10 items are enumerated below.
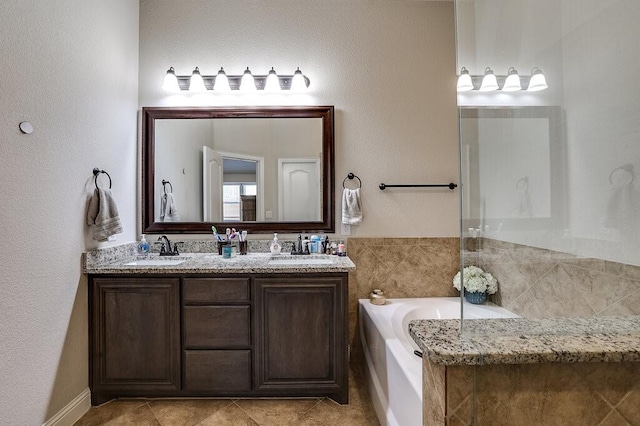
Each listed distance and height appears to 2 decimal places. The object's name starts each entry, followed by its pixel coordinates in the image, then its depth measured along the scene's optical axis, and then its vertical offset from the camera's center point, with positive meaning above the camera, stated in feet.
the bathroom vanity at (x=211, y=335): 6.33 -2.38
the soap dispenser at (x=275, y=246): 7.97 -0.75
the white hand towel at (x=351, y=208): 7.99 +0.21
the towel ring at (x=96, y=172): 6.53 +0.98
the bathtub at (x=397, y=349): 4.36 -2.47
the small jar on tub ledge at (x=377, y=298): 7.85 -2.08
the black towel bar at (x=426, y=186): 8.22 +0.78
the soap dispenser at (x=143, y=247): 7.91 -0.73
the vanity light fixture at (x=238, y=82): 7.99 +3.51
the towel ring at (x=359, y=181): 8.27 +0.93
